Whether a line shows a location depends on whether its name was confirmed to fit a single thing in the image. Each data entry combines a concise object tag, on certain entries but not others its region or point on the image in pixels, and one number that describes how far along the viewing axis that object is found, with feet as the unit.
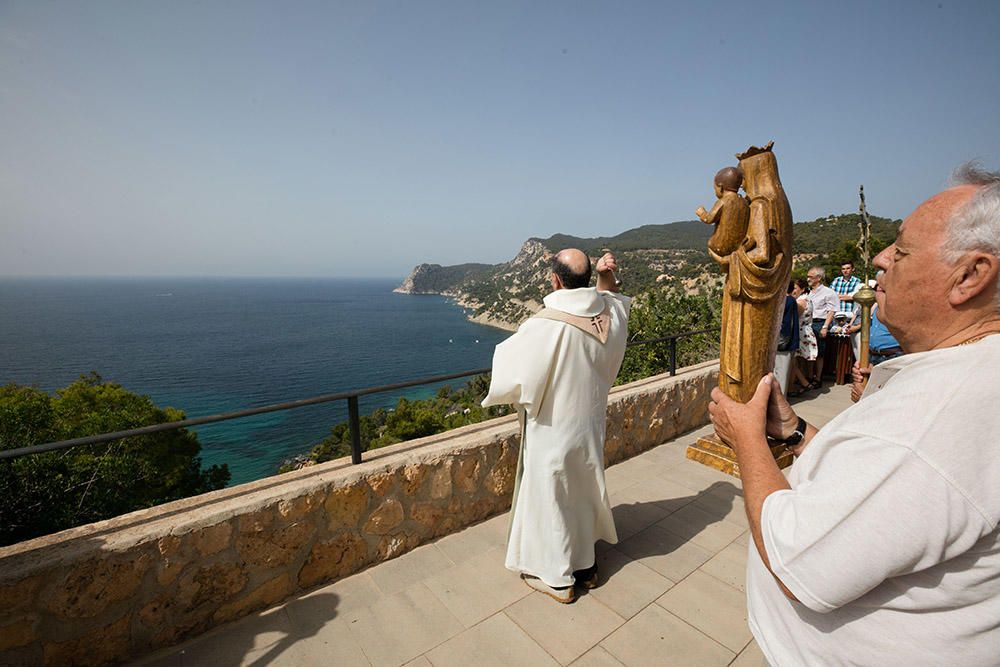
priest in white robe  8.18
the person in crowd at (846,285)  21.26
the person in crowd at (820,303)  21.67
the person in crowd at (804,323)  19.93
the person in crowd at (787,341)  18.43
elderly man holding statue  2.52
